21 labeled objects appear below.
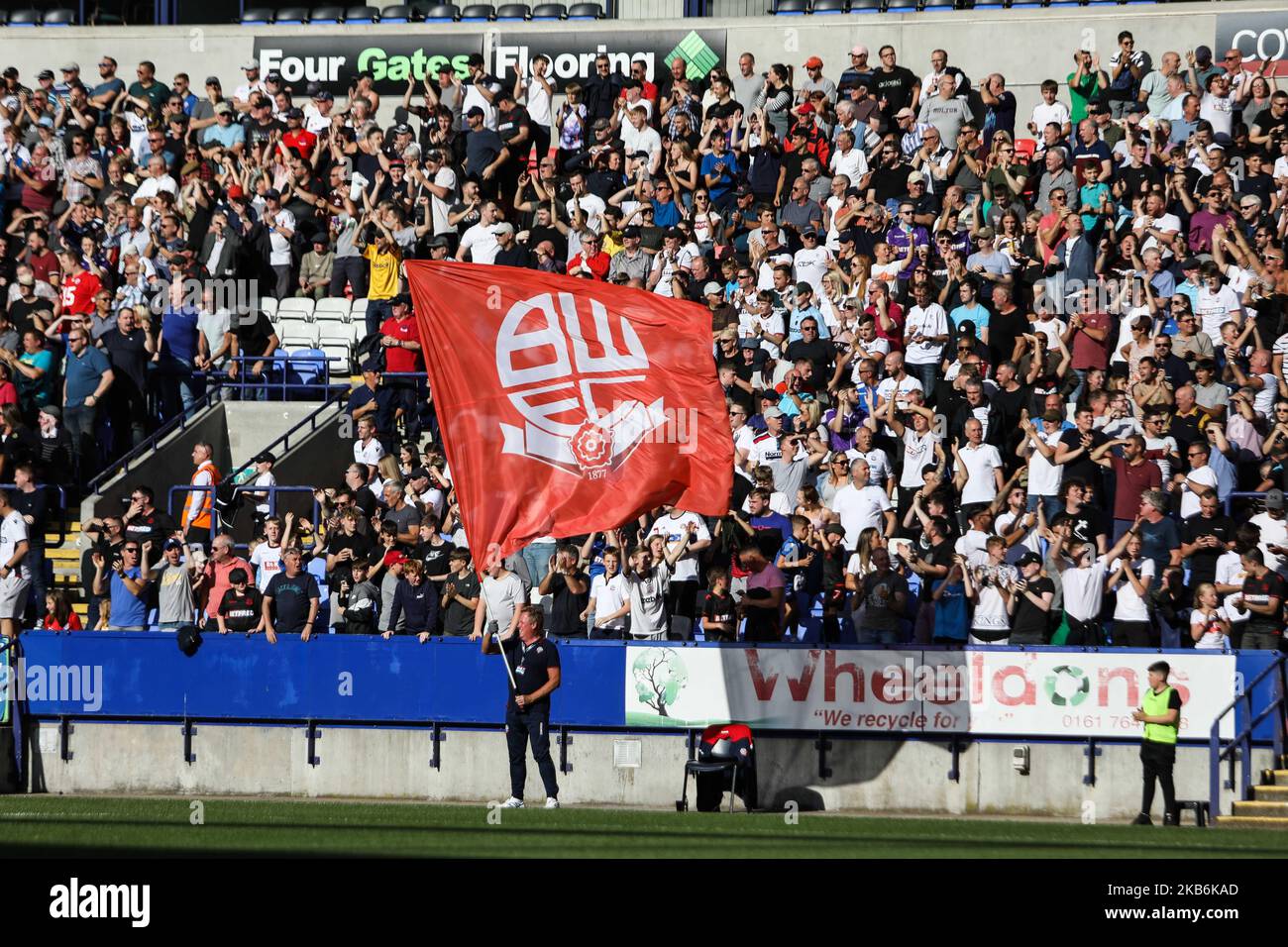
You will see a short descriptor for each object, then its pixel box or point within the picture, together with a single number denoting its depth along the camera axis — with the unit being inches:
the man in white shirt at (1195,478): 800.9
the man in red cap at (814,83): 1079.0
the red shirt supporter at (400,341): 979.9
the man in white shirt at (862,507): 830.5
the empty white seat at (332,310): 1067.9
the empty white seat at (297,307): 1074.1
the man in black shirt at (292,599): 825.5
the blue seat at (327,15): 1272.1
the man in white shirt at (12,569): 856.3
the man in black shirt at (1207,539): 773.3
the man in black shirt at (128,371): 991.0
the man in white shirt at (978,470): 827.4
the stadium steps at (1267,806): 709.9
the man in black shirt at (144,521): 886.4
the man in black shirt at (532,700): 714.8
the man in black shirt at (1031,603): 767.1
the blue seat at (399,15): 1258.0
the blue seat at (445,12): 1248.2
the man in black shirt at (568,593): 804.6
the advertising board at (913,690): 756.6
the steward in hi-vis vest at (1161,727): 712.4
